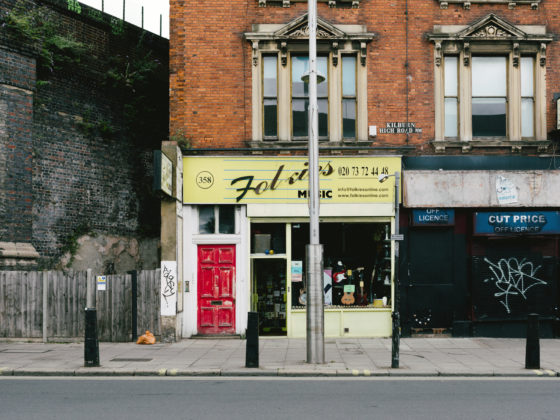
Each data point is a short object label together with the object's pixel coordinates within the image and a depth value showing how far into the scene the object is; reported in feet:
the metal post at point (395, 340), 37.65
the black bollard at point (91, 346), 37.50
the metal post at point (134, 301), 49.39
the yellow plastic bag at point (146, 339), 48.14
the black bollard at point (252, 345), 37.40
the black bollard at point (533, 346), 37.19
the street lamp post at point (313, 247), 38.99
